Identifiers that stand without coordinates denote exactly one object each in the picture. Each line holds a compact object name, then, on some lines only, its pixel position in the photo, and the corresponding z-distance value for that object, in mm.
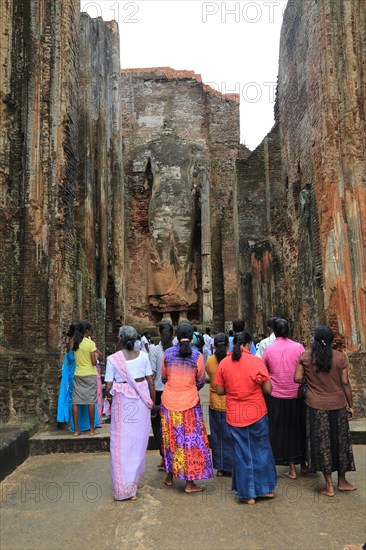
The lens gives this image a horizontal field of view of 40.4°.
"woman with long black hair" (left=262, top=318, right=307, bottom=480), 4391
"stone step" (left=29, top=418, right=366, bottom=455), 5465
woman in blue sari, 5805
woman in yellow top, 5625
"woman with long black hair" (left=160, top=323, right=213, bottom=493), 4000
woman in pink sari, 3910
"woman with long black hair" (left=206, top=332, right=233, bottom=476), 4395
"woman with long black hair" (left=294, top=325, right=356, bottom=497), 3930
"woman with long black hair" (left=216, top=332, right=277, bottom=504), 3770
